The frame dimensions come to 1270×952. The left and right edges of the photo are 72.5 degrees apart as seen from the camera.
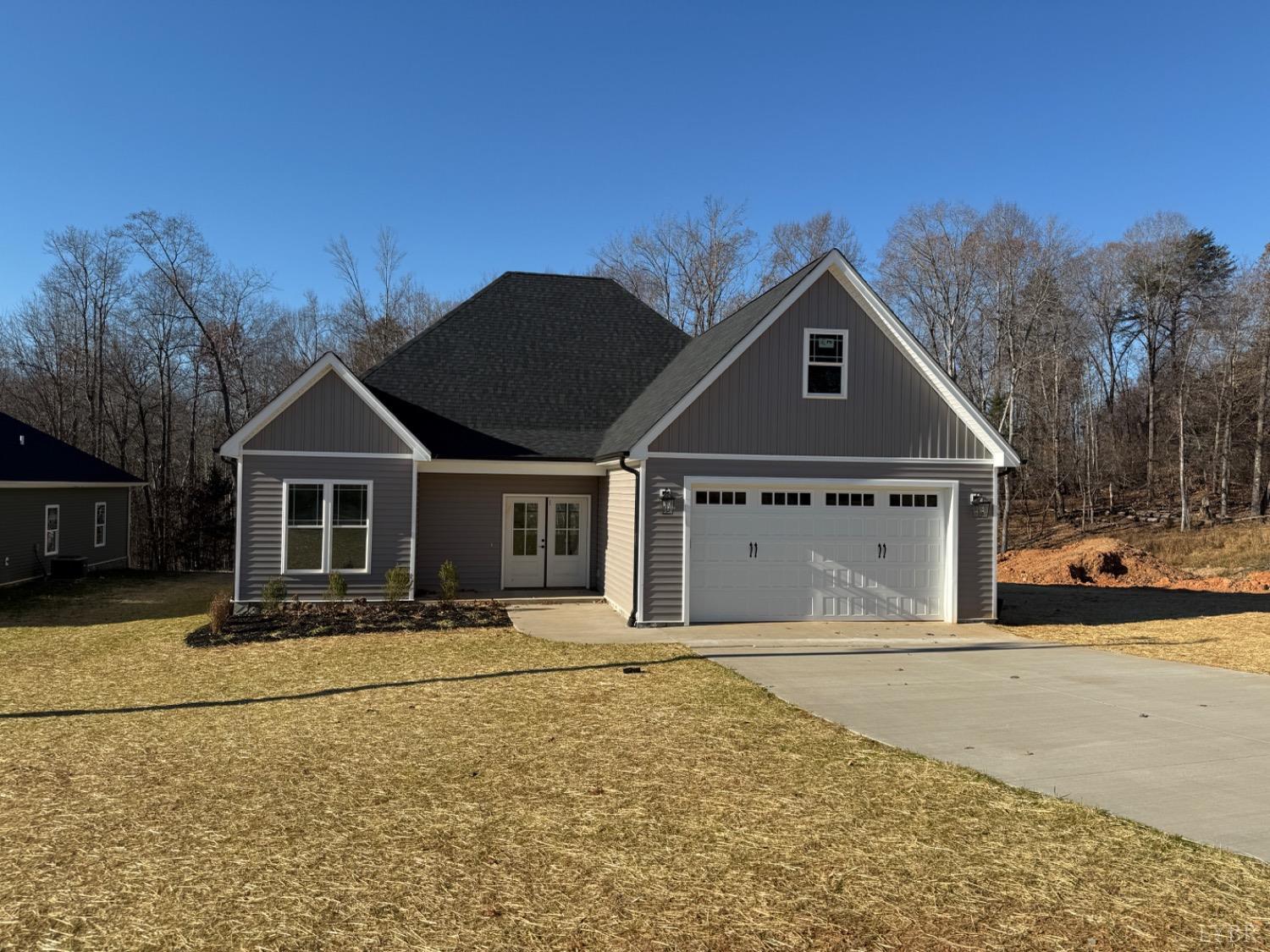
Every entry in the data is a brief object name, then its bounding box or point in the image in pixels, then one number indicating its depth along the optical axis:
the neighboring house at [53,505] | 20.12
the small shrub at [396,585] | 15.35
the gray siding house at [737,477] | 14.20
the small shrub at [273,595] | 14.61
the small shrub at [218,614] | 12.95
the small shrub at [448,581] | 15.36
